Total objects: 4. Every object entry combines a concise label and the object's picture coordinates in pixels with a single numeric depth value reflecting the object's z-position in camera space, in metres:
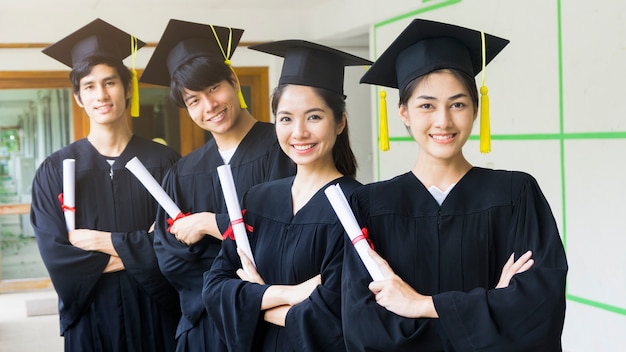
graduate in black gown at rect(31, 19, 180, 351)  3.21
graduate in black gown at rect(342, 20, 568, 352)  1.80
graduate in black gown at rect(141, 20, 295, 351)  2.90
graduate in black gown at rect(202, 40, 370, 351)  2.14
